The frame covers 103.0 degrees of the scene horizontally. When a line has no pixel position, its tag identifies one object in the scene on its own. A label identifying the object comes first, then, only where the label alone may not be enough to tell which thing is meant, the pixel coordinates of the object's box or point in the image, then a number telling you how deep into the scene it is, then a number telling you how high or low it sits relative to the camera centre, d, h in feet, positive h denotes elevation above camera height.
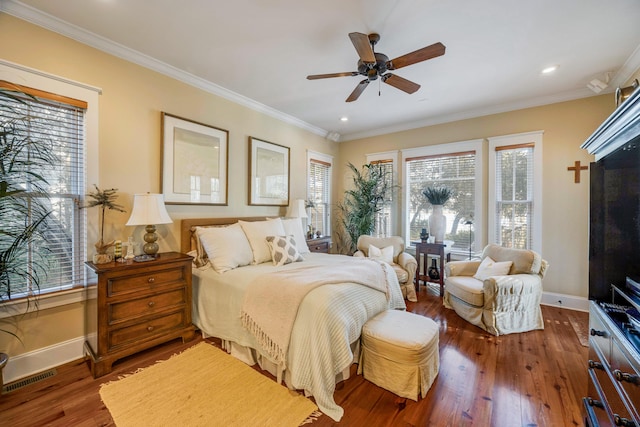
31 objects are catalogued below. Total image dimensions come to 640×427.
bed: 5.74 -2.45
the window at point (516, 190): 11.91 +1.22
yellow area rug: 5.30 -4.30
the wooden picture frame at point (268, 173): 12.53 +2.07
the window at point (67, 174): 6.95 +1.07
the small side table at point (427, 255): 12.66 -2.11
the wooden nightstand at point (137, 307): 6.66 -2.77
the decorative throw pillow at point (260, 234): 9.77 -0.89
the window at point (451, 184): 13.44 +1.72
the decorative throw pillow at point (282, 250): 9.57 -1.44
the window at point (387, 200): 16.15 +0.89
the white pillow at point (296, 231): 12.12 -0.90
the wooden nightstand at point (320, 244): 14.07 -1.77
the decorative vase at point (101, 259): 7.22 -1.37
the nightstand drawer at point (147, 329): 6.91 -3.45
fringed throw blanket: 6.28 -2.22
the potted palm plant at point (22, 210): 6.07 +0.00
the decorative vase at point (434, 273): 13.64 -3.17
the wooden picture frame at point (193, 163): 9.48 +1.99
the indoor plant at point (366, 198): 15.80 +1.00
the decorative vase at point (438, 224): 13.32 -0.50
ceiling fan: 6.31 +4.21
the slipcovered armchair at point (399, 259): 12.13 -2.24
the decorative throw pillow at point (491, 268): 9.94 -2.14
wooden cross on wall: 11.03 +2.04
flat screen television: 4.34 -0.07
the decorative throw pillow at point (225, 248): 8.71 -1.26
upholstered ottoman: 5.84 -3.37
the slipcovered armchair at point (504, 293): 8.90 -2.84
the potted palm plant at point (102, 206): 7.30 +0.15
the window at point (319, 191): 16.26 +1.45
